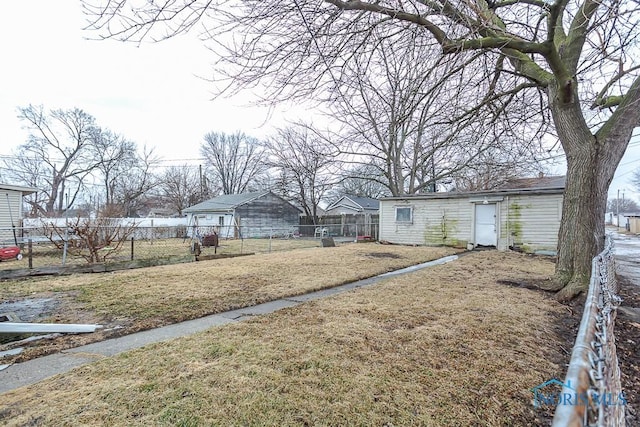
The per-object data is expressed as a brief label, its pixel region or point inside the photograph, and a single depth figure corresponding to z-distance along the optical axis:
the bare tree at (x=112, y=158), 28.94
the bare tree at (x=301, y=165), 17.17
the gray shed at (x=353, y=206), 25.70
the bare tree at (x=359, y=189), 30.88
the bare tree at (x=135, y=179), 31.30
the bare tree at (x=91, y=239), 8.88
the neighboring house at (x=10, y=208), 13.10
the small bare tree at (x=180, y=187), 34.59
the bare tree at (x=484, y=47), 3.43
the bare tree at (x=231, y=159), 39.12
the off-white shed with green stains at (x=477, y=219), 11.35
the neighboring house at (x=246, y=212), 23.78
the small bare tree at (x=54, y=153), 26.05
